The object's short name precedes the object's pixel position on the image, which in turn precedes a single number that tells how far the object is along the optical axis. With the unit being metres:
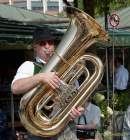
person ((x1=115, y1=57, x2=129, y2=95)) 9.87
